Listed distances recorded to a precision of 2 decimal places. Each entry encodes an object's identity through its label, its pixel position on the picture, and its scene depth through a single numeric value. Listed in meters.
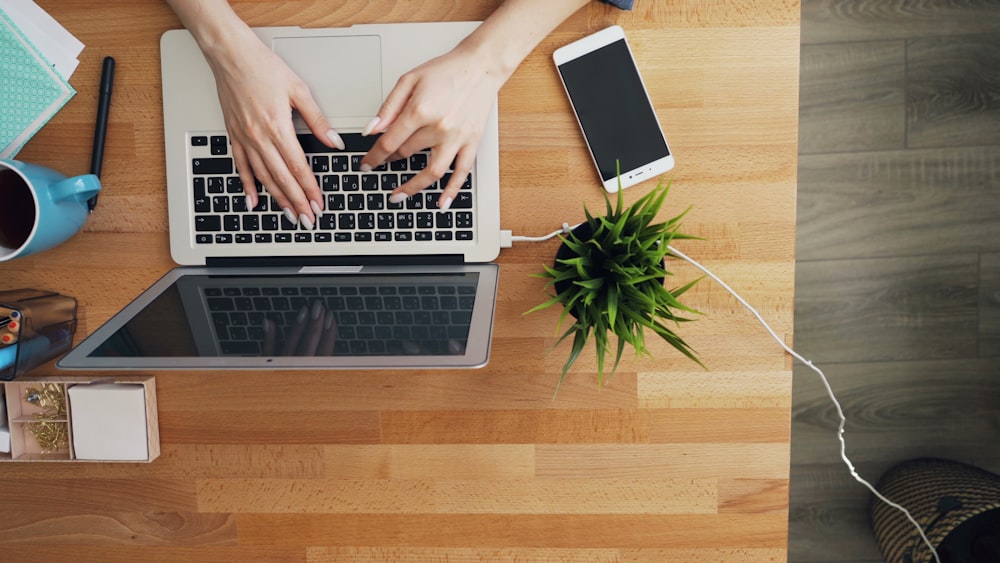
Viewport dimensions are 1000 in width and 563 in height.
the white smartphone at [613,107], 0.85
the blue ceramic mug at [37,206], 0.80
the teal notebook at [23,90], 0.87
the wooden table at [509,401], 0.85
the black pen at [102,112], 0.88
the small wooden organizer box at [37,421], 0.90
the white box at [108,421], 0.89
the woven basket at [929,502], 1.12
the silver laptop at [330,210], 0.80
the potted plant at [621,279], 0.72
